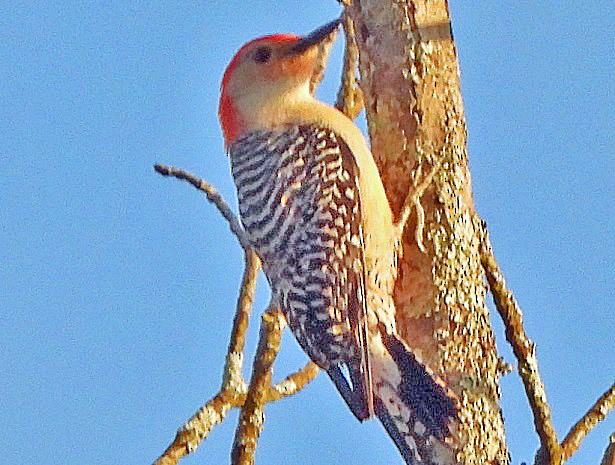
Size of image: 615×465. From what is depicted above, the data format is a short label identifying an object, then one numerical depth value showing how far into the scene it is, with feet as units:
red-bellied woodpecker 22.56
